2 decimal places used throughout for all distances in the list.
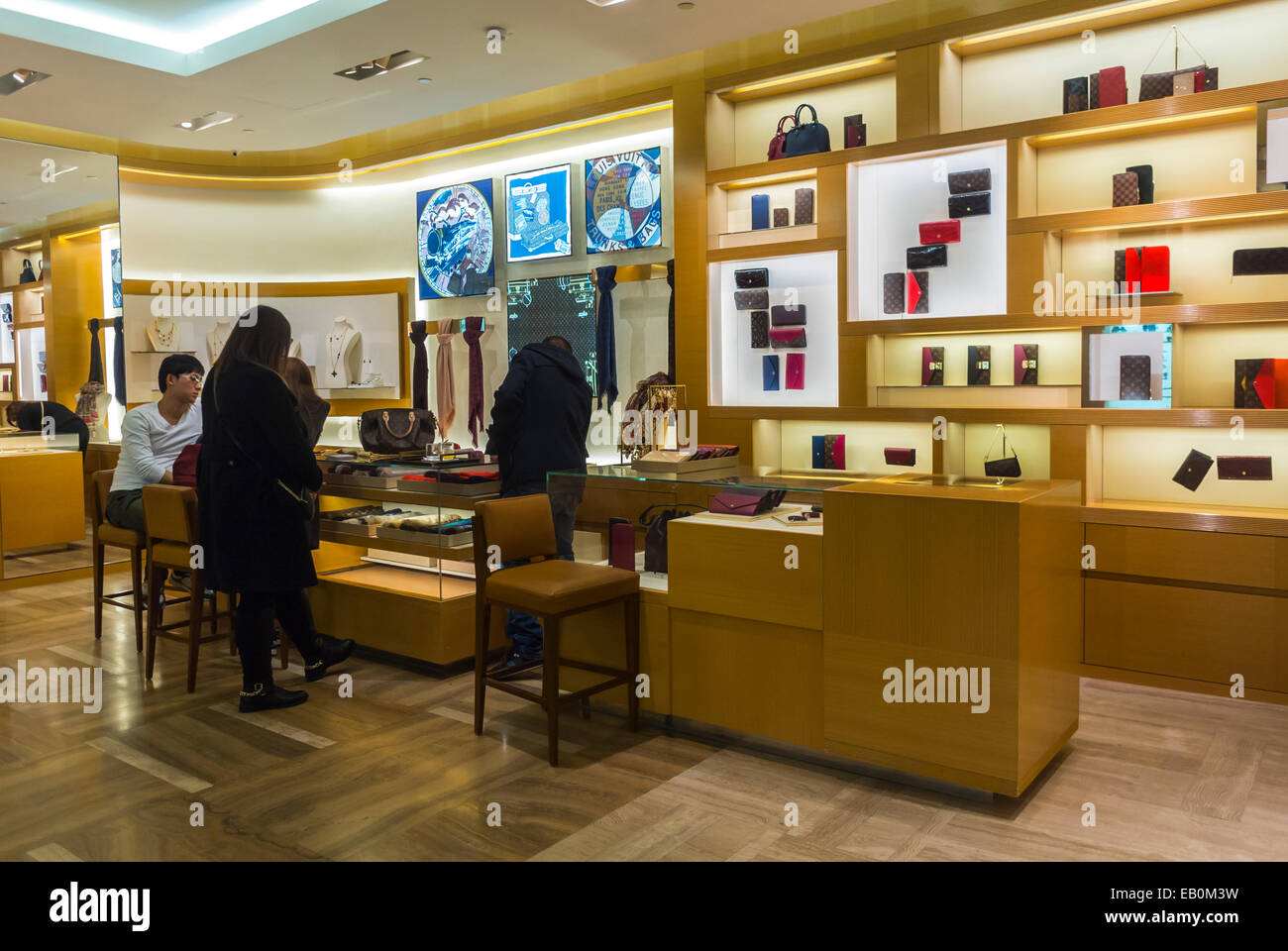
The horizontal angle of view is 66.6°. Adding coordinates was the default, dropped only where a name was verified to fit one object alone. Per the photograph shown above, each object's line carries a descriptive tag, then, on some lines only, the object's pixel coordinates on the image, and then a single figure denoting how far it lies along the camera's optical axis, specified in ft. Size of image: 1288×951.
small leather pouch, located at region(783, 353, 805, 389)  18.51
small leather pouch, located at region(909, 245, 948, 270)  16.43
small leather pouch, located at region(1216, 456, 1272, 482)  14.21
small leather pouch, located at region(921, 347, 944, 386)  16.85
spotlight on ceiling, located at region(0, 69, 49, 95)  17.69
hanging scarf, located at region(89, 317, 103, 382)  24.71
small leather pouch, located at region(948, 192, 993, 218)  15.83
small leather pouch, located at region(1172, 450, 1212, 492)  14.67
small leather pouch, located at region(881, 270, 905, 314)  16.87
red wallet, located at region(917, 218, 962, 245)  16.28
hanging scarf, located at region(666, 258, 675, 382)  19.38
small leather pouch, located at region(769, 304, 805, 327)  18.25
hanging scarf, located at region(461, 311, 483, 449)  23.36
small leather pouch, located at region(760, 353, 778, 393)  18.81
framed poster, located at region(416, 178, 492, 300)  23.40
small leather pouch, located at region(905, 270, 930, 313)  16.72
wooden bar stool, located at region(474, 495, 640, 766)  11.09
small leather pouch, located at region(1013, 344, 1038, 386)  15.97
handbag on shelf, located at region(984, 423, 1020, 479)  15.70
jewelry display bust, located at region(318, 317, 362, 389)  25.88
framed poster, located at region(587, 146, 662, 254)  20.21
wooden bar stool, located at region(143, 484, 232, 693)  14.30
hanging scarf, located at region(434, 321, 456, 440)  24.12
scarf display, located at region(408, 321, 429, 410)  24.47
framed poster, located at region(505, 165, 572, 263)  21.81
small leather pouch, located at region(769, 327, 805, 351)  18.30
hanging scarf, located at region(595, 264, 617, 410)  20.84
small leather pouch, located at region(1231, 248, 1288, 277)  13.69
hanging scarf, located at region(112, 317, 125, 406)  25.16
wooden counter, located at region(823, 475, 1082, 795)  9.54
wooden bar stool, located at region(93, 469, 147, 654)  16.51
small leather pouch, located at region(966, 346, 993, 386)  16.46
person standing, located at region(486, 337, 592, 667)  14.79
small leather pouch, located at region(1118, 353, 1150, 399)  14.29
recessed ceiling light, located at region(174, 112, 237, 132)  20.56
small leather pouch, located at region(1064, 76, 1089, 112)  14.80
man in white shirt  16.76
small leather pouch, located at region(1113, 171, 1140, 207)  14.57
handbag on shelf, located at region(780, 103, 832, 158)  17.20
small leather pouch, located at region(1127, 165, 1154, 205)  14.64
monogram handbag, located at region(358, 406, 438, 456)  17.01
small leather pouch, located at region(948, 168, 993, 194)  15.79
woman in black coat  12.50
